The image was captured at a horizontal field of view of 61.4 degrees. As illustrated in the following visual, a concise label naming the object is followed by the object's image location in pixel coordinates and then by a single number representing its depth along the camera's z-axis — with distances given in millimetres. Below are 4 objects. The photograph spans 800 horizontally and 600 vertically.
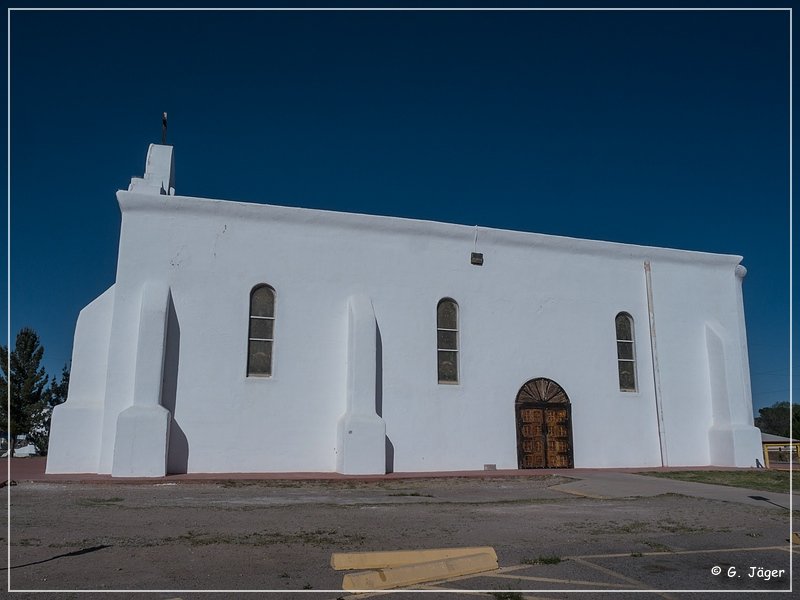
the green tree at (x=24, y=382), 33438
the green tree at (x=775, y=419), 53562
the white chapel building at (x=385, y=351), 14617
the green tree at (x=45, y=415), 34594
